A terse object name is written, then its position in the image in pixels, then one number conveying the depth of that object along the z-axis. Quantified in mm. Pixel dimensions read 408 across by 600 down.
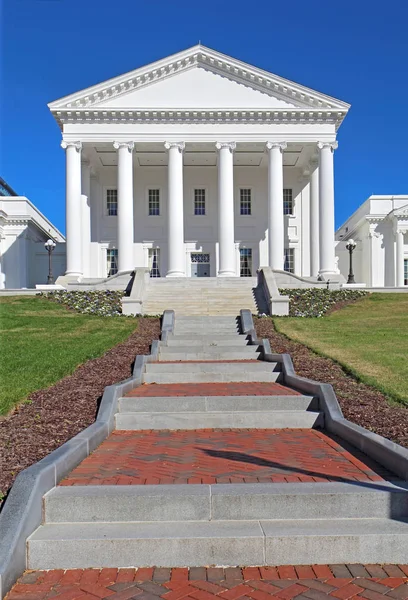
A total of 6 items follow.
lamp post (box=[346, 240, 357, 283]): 34778
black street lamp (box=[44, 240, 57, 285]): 35969
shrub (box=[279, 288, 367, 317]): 24797
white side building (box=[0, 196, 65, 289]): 45375
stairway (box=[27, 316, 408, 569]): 4973
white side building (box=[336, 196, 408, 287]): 46750
